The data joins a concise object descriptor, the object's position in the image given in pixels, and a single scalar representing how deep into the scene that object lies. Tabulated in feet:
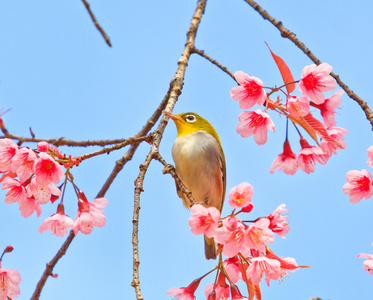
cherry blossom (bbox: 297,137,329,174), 22.18
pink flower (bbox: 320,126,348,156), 21.96
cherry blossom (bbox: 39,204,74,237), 21.41
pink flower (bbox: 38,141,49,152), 20.01
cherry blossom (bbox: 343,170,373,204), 22.36
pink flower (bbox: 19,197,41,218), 22.76
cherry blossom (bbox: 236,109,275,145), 22.53
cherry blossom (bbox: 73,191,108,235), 21.44
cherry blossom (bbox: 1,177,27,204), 21.49
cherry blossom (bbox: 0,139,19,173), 20.99
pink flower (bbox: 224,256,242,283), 19.17
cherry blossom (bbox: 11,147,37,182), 20.24
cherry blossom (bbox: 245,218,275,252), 17.66
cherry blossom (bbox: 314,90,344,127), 23.24
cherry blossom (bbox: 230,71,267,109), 21.85
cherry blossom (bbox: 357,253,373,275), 22.11
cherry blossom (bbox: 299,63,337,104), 22.17
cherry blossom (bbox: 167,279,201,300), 20.29
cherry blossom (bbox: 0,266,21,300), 21.58
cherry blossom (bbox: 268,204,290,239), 19.25
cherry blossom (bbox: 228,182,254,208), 17.90
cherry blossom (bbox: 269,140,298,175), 23.03
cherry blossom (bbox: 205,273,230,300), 18.80
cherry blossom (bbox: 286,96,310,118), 20.33
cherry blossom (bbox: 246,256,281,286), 18.28
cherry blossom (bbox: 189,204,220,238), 17.88
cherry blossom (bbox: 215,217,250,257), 17.42
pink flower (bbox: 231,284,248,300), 18.38
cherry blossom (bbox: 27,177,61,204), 21.57
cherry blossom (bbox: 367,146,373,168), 21.22
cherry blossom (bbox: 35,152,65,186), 19.89
